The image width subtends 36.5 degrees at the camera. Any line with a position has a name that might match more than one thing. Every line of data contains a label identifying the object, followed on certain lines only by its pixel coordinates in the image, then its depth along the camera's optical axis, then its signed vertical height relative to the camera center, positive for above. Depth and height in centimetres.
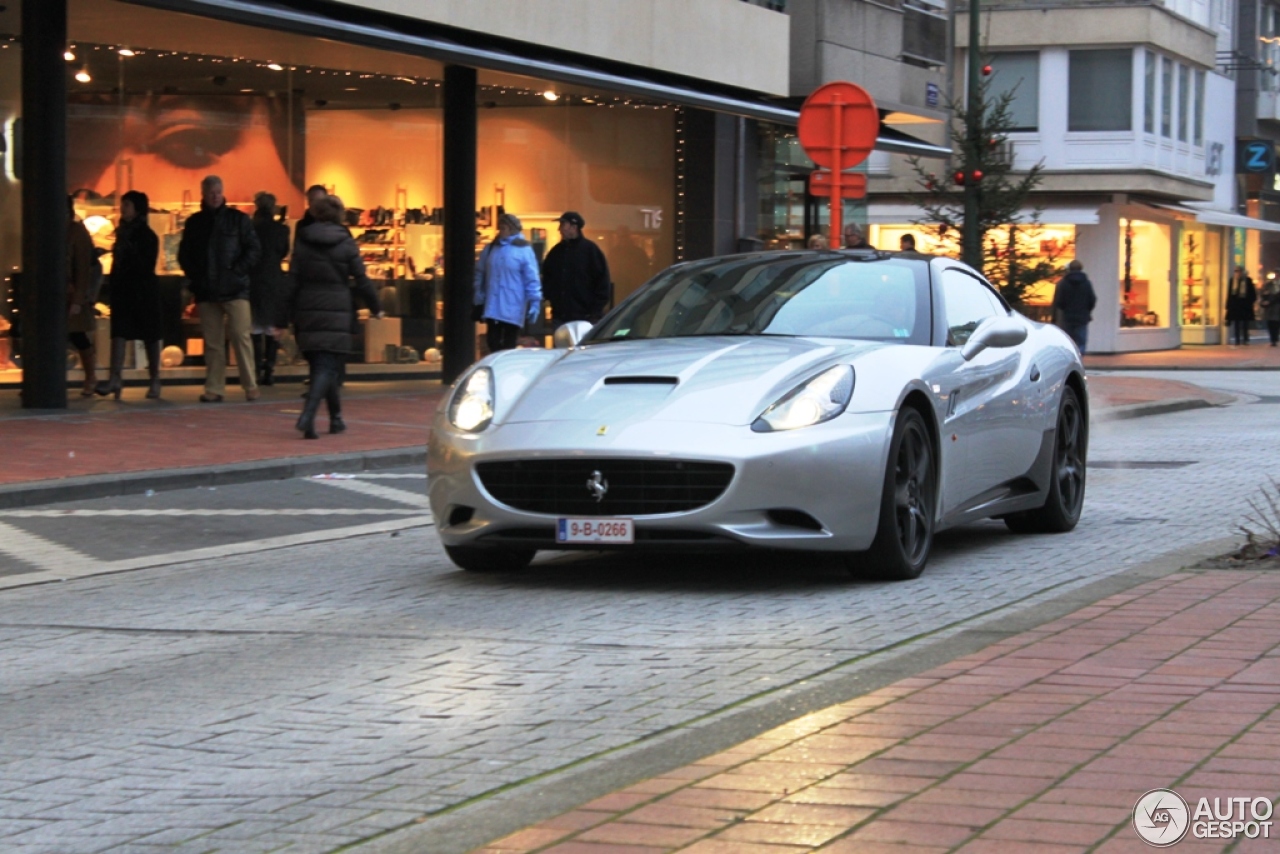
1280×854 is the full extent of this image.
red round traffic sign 1605 +147
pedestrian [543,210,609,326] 1786 +24
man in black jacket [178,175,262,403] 1734 +27
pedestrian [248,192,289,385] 2014 +32
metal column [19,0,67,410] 1605 +70
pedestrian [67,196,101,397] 1714 +5
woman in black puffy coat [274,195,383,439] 1437 +5
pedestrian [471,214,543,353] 1811 +17
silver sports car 760 -50
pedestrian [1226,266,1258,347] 4834 +11
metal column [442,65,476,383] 2155 +93
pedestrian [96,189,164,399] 1762 +10
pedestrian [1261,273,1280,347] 4828 -9
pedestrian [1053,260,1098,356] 3147 +6
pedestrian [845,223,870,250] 2092 +71
